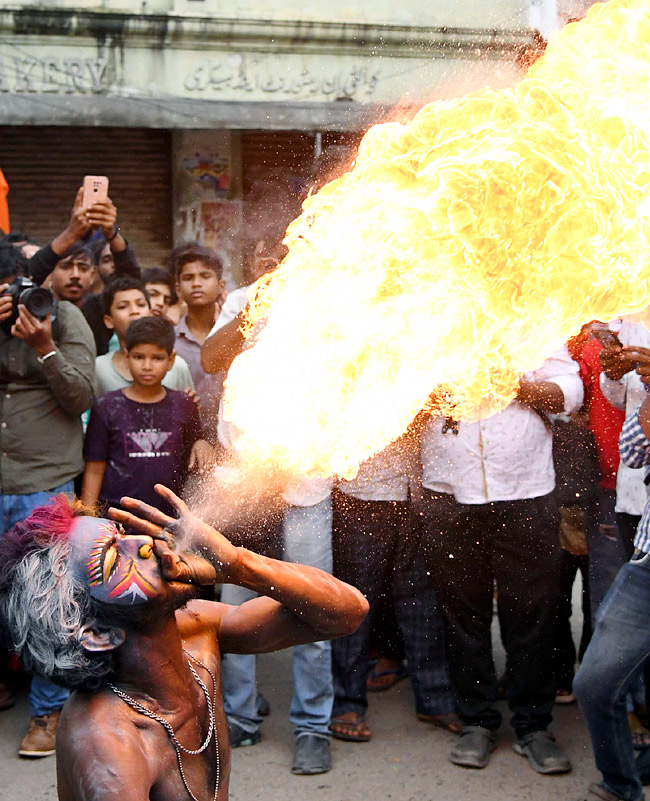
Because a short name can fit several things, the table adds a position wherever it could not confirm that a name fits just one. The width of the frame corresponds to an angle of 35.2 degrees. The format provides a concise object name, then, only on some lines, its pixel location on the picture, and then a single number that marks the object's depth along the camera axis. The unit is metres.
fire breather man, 2.42
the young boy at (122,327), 5.41
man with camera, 4.93
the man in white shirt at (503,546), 4.68
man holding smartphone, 5.24
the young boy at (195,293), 6.01
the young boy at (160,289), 6.18
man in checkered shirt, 3.85
